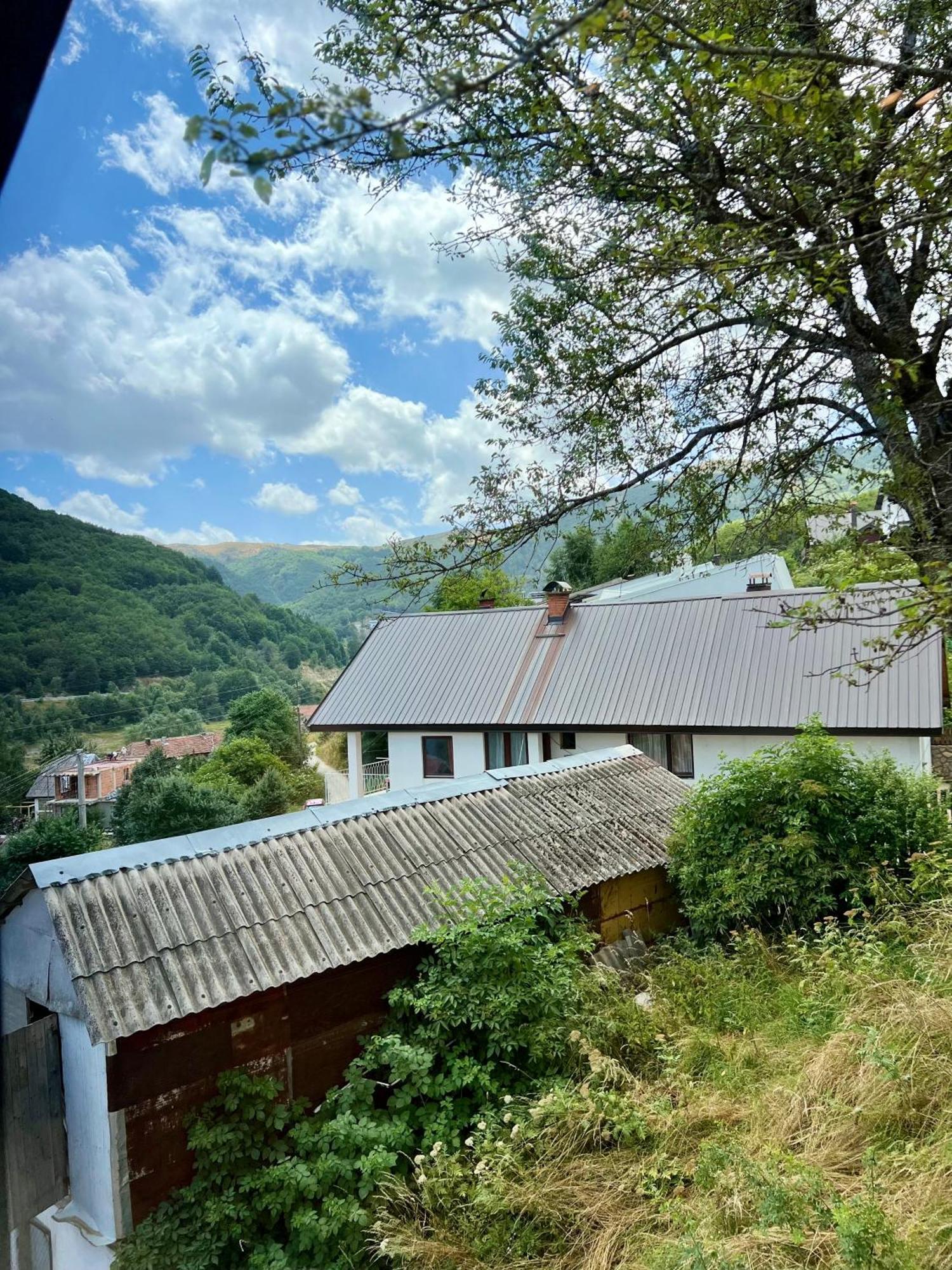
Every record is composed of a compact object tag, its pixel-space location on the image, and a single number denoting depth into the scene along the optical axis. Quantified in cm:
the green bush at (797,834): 628
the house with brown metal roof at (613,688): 1332
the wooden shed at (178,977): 413
